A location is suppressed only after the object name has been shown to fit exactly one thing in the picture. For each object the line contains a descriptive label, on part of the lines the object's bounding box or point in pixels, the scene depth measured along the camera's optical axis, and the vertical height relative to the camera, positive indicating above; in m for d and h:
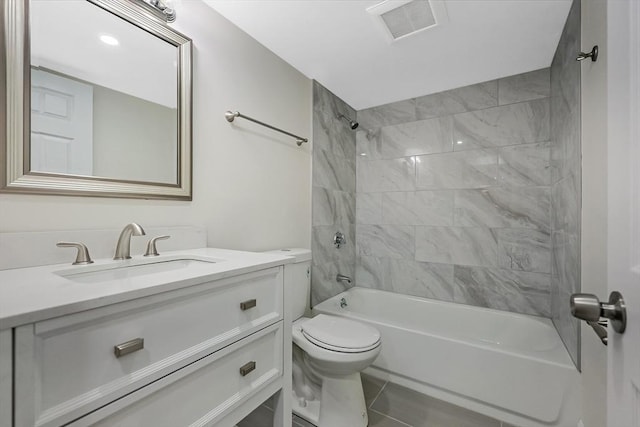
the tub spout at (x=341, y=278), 2.49 -0.61
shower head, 2.54 +0.90
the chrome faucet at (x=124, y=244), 1.01 -0.13
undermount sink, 0.88 -0.22
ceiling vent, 1.39 +1.10
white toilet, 1.35 -0.87
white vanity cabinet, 0.50 -0.36
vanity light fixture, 1.17 +0.91
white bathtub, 1.40 -0.92
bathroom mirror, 0.87 +0.43
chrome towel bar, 1.56 +0.58
